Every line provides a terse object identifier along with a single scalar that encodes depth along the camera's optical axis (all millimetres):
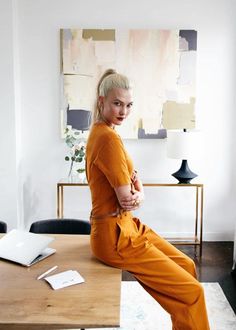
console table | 3617
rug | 2428
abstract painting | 3697
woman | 1604
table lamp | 3424
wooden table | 1222
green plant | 3627
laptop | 1679
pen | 1531
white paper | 1462
